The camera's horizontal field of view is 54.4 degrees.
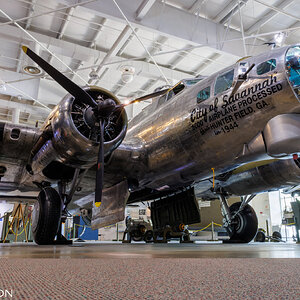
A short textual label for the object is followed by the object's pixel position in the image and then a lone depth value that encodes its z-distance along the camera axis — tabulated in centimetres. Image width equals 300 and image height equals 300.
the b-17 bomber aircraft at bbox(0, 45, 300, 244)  418
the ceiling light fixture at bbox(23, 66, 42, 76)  1354
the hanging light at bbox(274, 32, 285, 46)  1076
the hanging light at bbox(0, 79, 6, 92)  1488
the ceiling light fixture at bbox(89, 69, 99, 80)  1349
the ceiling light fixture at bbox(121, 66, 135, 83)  1338
